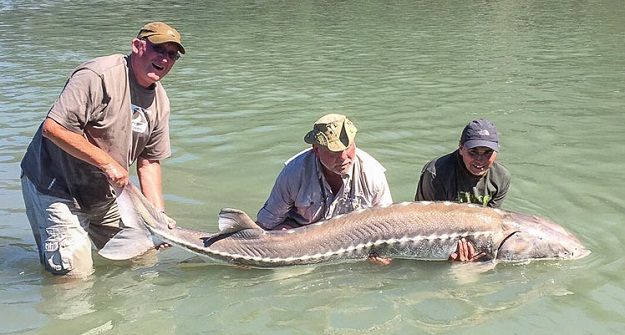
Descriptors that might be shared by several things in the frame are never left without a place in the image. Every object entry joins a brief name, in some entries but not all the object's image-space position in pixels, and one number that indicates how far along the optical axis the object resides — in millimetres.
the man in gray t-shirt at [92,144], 4355
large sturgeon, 4930
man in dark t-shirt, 5449
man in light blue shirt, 5051
